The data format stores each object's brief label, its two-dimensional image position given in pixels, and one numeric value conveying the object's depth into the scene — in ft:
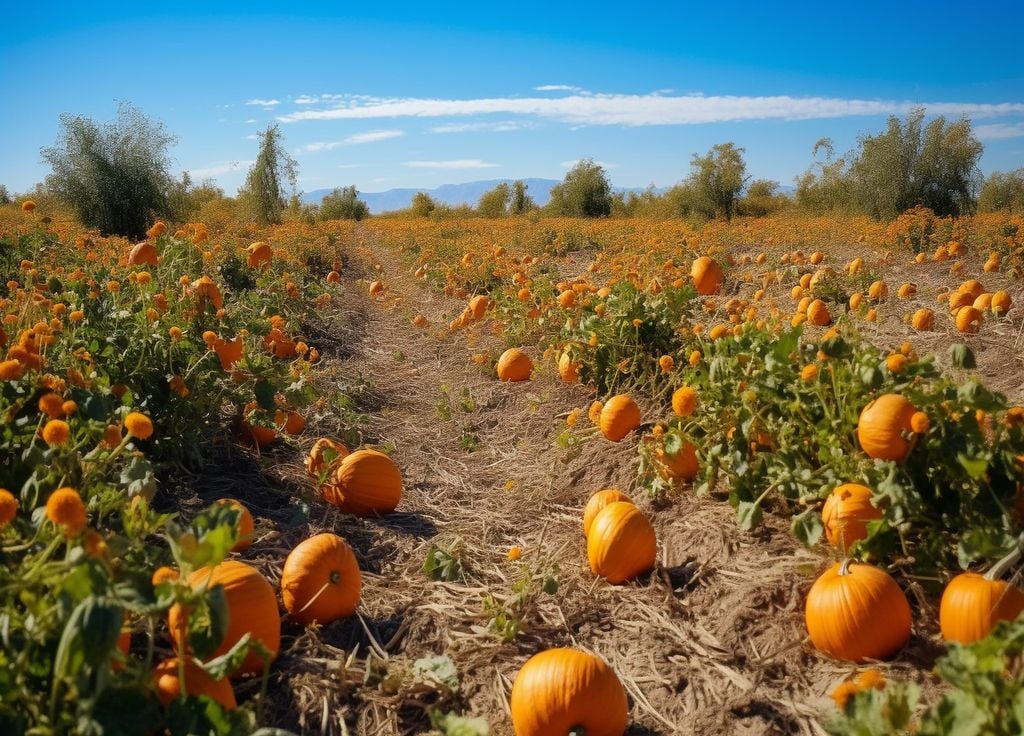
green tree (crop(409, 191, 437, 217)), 147.43
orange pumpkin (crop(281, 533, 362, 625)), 9.14
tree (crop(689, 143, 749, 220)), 97.35
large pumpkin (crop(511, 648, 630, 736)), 7.12
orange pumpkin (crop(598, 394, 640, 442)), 14.03
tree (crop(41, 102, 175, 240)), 63.72
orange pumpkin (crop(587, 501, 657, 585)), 10.19
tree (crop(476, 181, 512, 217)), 148.15
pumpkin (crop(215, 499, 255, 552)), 8.80
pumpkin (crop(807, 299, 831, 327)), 16.80
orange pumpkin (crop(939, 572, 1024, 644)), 7.18
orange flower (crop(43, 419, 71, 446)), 6.26
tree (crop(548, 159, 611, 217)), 120.06
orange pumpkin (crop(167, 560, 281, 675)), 7.68
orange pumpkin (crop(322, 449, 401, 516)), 12.64
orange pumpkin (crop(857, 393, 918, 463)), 8.19
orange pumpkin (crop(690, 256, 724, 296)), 19.25
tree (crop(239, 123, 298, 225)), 103.19
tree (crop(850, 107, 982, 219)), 66.64
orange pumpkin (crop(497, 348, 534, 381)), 21.17
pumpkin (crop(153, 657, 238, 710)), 6.15
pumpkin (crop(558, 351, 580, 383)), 17.72
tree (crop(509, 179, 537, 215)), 142.33
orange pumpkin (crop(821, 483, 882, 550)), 8.80
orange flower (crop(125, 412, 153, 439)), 6.53
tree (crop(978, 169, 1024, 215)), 97.66
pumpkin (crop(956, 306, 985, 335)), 18.12
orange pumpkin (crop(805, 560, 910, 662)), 7.77
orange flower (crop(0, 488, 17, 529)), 5.32
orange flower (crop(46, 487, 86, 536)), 4.80
